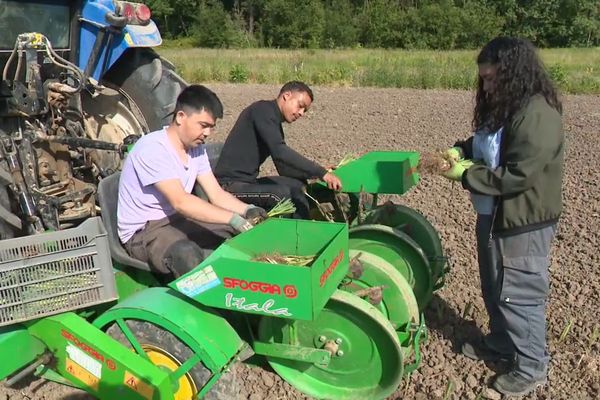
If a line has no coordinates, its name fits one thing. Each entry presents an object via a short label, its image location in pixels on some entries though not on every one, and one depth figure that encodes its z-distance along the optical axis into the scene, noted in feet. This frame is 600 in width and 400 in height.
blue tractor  10.87
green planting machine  7.52
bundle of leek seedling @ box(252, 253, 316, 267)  8.21
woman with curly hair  8.45
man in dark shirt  11.68
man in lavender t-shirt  8.71
